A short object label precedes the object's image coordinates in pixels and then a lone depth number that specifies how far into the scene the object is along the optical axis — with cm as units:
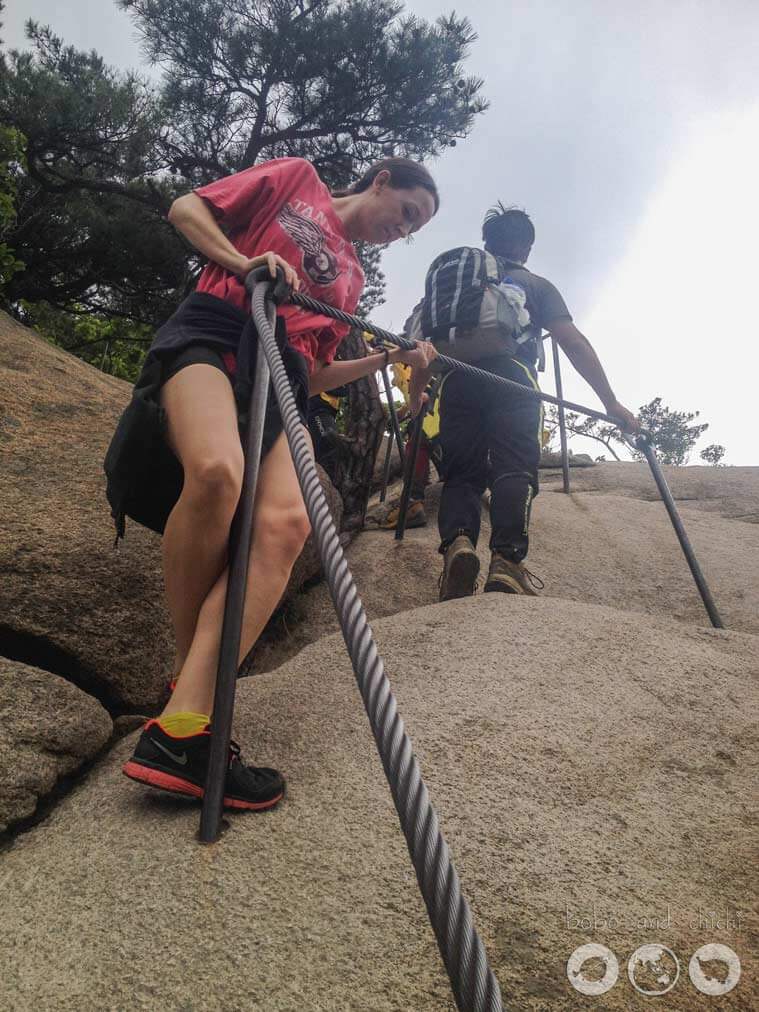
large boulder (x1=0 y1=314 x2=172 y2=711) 215
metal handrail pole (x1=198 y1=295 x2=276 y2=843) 127
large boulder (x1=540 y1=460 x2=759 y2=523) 606
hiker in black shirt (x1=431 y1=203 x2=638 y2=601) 294
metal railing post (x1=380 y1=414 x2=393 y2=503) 629
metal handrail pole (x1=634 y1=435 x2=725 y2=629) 320
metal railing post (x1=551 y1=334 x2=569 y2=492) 564
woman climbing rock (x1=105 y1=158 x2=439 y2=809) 143
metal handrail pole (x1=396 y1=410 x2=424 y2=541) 392
